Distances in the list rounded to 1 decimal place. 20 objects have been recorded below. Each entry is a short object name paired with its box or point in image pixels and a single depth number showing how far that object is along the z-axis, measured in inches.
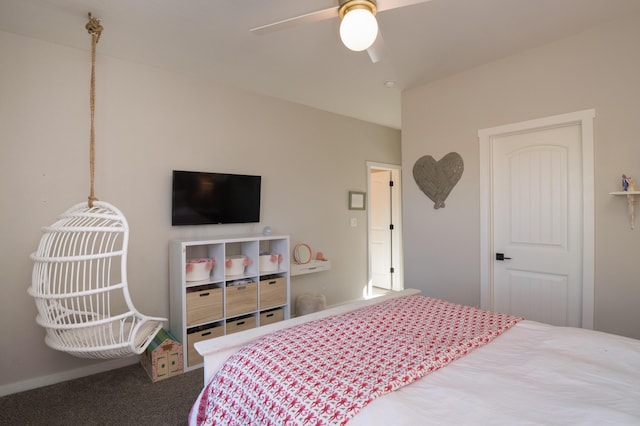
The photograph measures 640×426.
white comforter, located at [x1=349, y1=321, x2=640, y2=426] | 37.9
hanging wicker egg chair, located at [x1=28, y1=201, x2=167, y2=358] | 72.0
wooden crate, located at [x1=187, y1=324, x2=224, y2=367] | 108.3
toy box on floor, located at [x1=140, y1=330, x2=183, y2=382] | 100.4
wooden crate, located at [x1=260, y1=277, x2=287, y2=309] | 126.3
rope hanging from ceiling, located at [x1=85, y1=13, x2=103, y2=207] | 86.2
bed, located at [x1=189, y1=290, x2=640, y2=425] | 39.1
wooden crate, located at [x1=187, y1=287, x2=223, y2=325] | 108.5
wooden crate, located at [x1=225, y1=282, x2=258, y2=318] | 117.7
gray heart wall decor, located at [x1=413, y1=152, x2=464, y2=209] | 124.3
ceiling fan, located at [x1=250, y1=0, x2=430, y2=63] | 58.5
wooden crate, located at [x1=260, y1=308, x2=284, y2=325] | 128.2
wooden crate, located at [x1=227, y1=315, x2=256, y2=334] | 119.6
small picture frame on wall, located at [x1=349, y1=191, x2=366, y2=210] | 178.1
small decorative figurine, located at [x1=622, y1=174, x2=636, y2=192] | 86.2
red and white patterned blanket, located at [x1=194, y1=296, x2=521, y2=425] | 41.6
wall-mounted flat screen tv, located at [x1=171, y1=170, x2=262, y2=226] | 117.5
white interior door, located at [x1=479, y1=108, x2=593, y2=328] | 97.7
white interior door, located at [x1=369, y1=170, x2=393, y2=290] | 210.7
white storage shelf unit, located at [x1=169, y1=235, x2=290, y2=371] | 108.6
